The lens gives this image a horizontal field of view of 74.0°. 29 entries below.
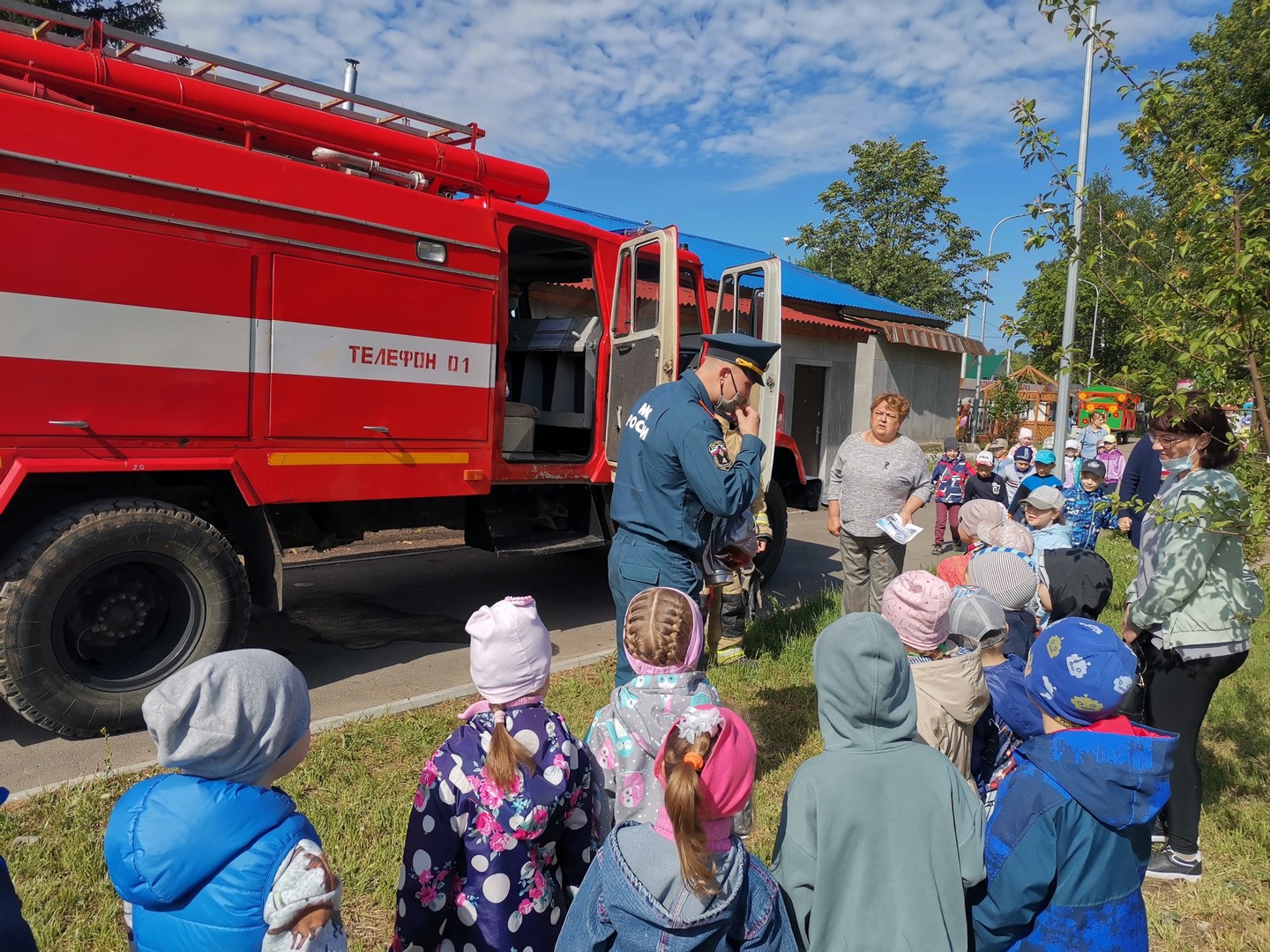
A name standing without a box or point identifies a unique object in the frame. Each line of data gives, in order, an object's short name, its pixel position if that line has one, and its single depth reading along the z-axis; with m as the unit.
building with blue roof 15.85
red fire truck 3.55
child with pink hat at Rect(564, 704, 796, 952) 1.51
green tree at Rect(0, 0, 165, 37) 12.02
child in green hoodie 1.70
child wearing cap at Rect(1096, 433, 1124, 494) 10.18
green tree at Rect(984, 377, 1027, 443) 27.20
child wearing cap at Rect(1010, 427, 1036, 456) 9.12
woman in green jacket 2.86
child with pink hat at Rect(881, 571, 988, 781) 2.33
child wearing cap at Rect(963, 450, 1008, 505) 8.65
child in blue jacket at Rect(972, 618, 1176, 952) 1.77
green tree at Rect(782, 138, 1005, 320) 25.03
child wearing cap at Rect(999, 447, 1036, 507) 8.74
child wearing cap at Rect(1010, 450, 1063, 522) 6.50
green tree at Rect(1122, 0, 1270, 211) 19.09
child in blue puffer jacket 1.39
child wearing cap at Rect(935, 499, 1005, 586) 3.51
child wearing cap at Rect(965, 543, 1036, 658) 3.12
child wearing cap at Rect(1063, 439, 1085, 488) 10.22
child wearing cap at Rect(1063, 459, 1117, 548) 7.07
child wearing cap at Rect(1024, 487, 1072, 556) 4.40
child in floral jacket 1.85
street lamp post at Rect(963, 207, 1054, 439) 27.43
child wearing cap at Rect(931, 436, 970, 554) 9.51
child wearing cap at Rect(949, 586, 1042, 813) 2.47
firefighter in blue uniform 3.02
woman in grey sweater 4.70
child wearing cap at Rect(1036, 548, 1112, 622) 3.48
